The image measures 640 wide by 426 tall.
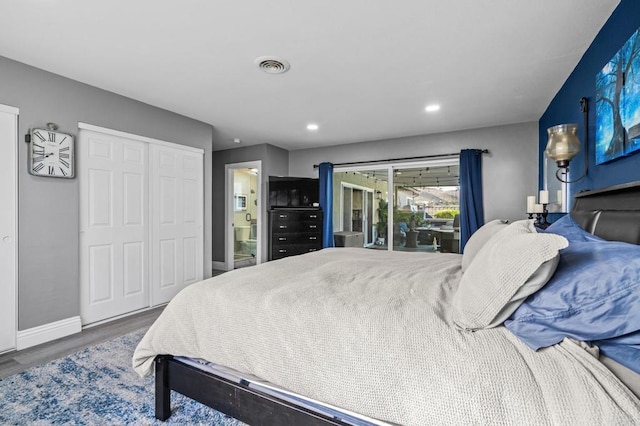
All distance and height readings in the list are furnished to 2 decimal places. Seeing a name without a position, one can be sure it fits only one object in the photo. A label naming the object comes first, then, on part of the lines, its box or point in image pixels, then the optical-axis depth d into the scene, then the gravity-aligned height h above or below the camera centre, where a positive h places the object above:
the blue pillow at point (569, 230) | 1.33 -0.09
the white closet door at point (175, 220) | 3.66 -0.10
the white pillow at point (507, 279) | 0.95 -0.22
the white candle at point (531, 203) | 3.06 +0.09
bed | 0.82 -0.45
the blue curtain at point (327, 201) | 5.68 +0.21
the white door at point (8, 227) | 2.46 -0.13
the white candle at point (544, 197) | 2.87 +0.15
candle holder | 2.90 -0.07
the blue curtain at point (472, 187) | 4.43 +0.37
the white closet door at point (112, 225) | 3.03 -0.15
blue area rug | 1.64 -1.12
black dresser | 5.42 -0.36
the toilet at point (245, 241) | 7.56 -0.73
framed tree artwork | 1.60 +0.64
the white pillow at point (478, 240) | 1.98 -0.20
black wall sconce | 2.26 +0.53
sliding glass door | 4.96 +0.12
